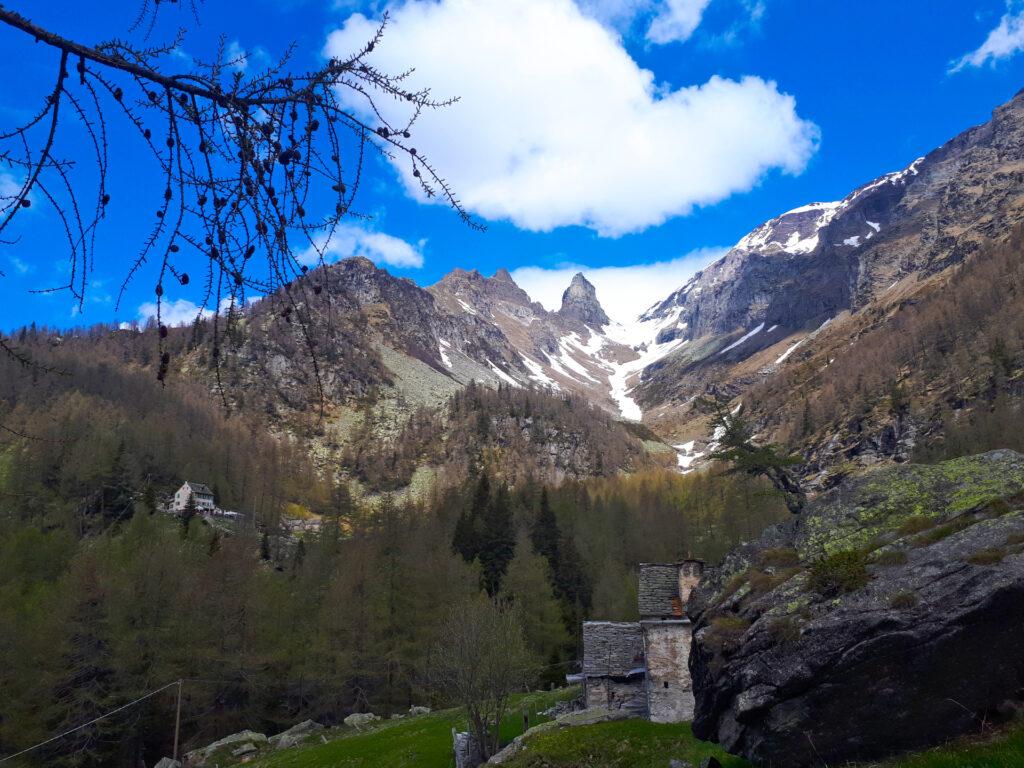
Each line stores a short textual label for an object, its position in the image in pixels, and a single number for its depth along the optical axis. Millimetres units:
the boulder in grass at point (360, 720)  41375
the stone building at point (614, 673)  30141
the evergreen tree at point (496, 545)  65812
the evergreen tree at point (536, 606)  52812
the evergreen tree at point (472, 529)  71125
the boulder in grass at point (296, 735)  37844
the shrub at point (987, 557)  9312
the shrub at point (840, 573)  10711
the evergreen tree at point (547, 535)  72000
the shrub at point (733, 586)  13836
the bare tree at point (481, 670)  25062
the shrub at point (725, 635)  12156
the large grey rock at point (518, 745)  19370
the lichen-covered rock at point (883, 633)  8789
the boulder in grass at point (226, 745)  36000
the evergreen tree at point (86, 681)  34906
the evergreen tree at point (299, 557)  63141
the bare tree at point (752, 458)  37094
